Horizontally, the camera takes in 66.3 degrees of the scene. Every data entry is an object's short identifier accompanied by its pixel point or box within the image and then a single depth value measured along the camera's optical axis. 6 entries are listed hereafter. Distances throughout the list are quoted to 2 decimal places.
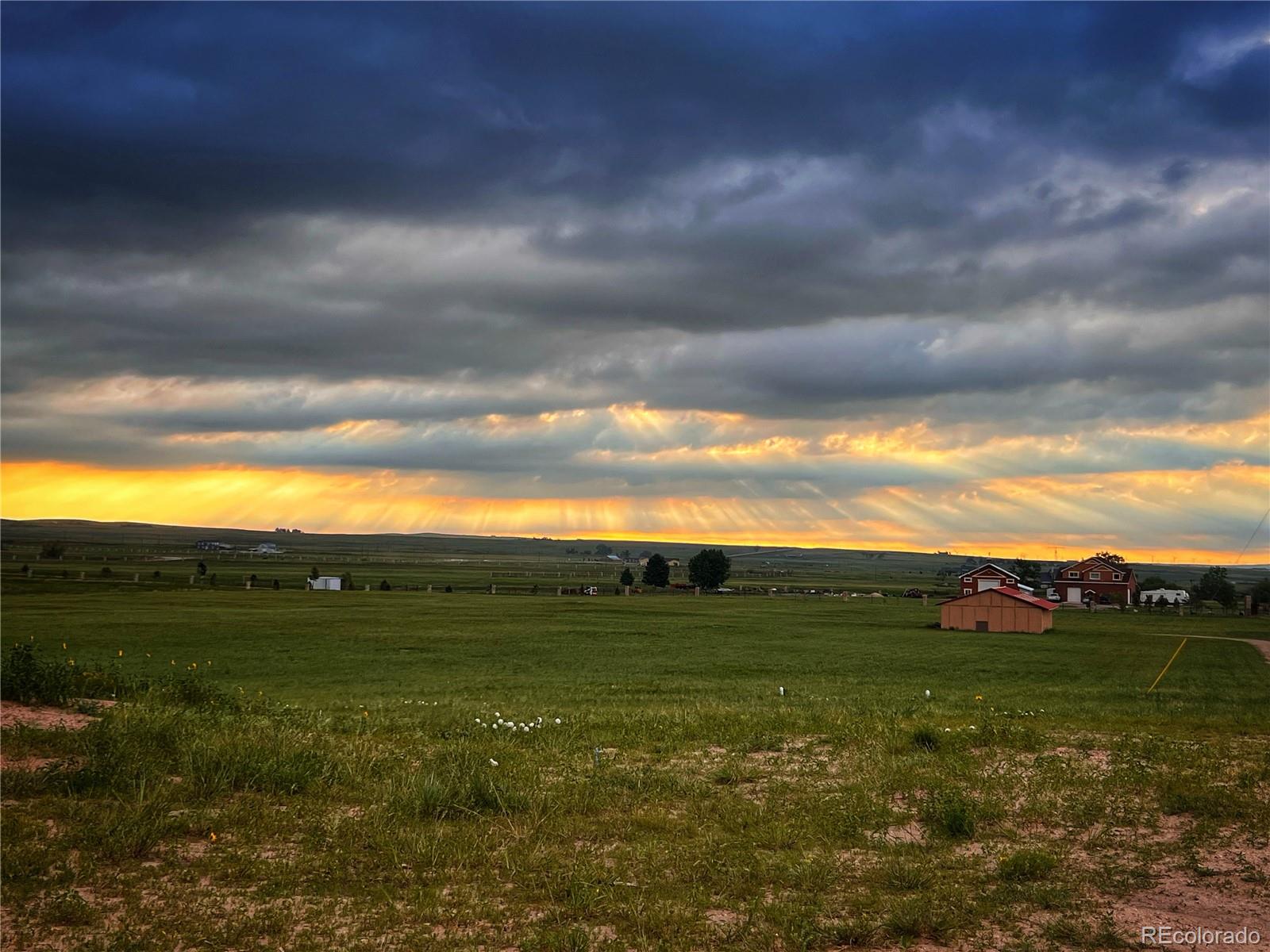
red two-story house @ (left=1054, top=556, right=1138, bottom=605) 139.25
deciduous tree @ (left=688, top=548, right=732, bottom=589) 148.75
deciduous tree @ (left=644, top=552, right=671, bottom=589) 157.38
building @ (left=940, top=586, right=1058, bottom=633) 77.75
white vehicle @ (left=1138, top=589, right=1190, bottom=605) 143.46
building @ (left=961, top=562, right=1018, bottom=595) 109.75
